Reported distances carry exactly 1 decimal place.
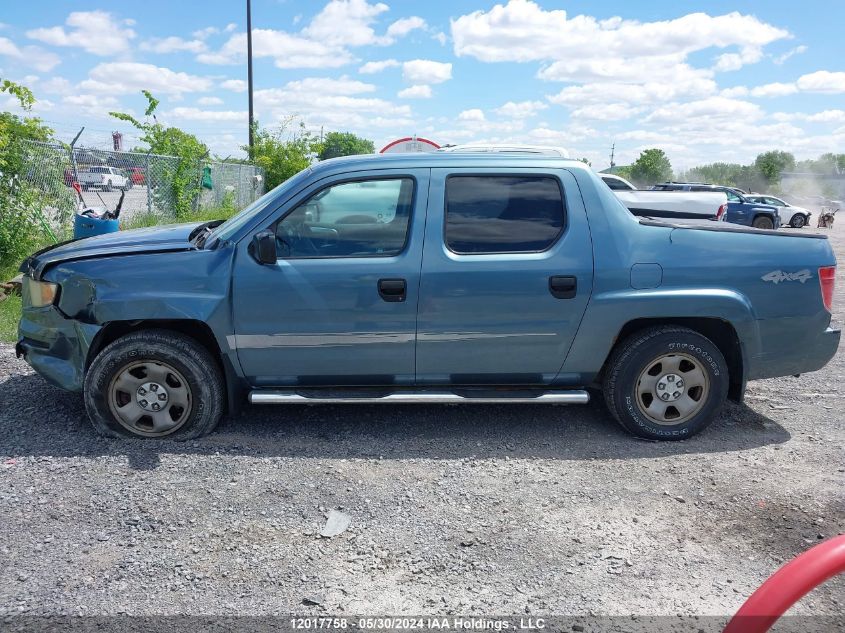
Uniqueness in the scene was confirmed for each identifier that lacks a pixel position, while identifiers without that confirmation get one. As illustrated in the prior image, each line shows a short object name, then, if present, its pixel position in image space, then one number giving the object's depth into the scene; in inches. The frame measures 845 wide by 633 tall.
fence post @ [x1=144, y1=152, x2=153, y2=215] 552.4
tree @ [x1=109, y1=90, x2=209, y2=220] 611.5
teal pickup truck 168.1
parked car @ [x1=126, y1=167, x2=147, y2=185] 537.6
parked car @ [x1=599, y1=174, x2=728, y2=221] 532.4
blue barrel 360.8
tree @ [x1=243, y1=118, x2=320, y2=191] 1039.0
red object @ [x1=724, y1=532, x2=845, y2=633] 64.7
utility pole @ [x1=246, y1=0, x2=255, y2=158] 988.6
